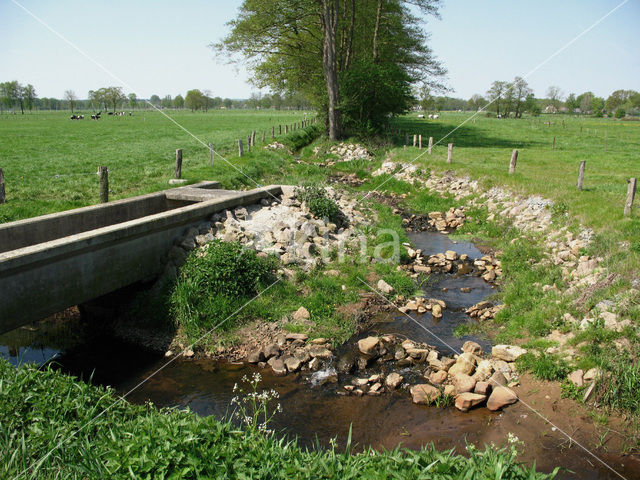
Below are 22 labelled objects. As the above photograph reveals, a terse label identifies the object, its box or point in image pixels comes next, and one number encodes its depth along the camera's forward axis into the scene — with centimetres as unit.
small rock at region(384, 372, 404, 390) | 799
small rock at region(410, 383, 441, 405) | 755
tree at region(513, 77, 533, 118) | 9694
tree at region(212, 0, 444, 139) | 3189
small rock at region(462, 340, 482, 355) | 891
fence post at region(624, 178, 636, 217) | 1279
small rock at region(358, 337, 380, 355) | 900
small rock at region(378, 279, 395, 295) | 1144
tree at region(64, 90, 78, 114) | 15340
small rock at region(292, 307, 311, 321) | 1007
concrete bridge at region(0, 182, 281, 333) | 754
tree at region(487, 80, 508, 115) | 9939
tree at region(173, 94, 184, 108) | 18138
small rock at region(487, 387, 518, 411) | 741
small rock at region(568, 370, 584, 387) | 741
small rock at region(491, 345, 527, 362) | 855
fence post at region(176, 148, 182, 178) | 1706
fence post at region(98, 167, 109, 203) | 1368
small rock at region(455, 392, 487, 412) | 737
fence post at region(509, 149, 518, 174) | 2007
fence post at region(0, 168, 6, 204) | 1405
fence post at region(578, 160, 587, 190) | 1605
